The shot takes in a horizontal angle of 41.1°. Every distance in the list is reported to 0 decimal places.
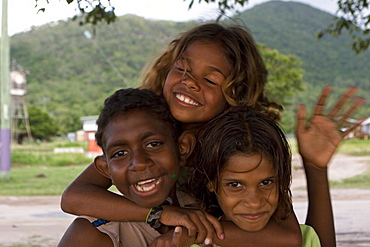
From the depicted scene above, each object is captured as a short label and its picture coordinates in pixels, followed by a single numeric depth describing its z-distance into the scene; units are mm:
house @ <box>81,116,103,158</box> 18859
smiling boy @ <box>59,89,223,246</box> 1859
